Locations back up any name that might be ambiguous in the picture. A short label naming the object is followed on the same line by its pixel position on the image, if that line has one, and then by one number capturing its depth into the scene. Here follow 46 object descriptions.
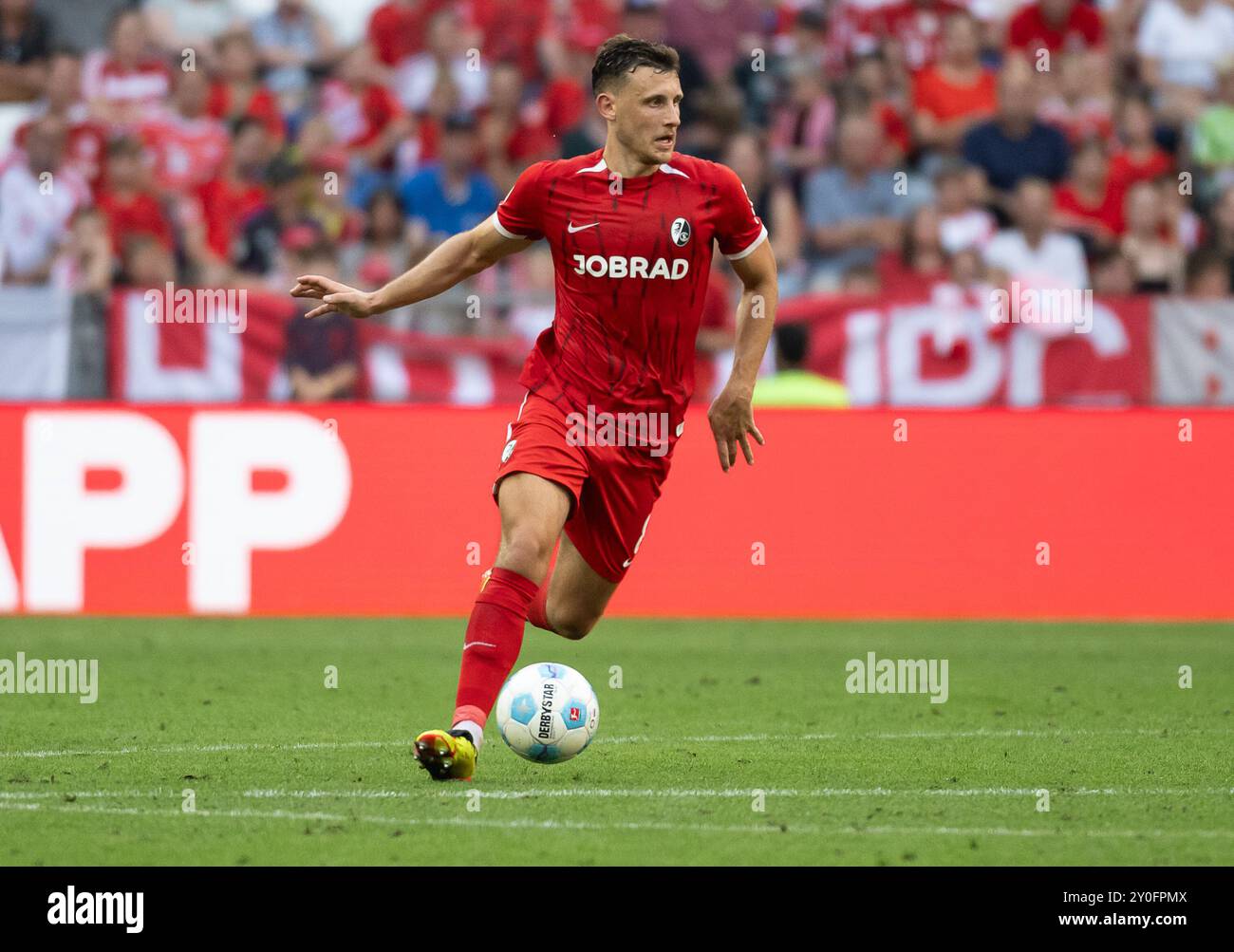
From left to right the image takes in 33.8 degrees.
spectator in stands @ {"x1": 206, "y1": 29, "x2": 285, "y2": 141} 17.52
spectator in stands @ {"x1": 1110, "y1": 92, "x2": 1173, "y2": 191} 16.72
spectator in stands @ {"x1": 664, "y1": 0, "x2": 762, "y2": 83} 17.64
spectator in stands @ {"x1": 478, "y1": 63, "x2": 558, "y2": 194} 16.83
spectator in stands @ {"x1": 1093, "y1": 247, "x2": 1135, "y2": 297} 15.58
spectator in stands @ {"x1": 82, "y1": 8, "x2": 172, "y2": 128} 17.44
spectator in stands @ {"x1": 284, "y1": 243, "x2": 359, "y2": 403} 13.91
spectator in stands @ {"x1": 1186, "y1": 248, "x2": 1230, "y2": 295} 15.42
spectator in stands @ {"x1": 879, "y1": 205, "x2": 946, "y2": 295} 15.11
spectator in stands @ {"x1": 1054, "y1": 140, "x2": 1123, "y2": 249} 16.44
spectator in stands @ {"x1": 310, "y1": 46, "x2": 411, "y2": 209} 17.19
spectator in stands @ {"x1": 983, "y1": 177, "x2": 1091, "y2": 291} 15.69
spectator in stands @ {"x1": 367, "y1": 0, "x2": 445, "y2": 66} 18.09
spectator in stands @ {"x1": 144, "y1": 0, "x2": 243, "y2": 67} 18.06
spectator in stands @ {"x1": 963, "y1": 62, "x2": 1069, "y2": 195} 16.67
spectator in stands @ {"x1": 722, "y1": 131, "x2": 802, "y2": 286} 16.22
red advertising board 12.57
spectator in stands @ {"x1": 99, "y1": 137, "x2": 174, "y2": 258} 16.30
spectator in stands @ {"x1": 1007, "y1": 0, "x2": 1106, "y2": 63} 17.88
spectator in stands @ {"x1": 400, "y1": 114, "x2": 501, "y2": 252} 16.34
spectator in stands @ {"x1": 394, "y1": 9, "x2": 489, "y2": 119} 17.42
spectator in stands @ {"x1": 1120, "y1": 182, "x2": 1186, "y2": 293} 15.93
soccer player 7.24
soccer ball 7.06
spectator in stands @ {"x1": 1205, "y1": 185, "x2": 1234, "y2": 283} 16.05
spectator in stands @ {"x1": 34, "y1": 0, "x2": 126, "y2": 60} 17.94
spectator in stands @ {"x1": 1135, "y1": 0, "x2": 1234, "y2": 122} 17.81
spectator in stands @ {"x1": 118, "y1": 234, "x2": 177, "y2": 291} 15.46
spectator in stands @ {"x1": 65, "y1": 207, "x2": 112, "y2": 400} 13.78
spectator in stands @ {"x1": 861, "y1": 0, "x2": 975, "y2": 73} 17.70
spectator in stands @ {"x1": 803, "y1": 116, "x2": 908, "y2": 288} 16.22
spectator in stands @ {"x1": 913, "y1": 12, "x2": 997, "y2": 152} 17.22
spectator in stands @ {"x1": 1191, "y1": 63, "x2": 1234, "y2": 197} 17.14
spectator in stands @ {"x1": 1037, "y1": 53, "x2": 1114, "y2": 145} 17.33
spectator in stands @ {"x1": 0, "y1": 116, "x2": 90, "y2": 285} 16.44
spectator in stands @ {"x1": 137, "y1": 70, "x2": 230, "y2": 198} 16.97
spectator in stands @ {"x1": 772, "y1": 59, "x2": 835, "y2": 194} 16.86
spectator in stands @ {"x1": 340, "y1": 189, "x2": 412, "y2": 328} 15.86
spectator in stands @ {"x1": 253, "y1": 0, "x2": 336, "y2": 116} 18.12
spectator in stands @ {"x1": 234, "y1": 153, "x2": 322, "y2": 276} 16.23
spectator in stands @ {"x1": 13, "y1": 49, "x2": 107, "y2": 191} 16.97
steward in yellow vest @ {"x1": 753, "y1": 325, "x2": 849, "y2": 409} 13.32
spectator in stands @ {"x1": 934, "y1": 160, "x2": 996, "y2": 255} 16.02
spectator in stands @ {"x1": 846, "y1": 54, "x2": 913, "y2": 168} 16.89
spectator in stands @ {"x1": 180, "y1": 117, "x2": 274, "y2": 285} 16.48
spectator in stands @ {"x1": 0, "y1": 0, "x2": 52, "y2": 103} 17.72
